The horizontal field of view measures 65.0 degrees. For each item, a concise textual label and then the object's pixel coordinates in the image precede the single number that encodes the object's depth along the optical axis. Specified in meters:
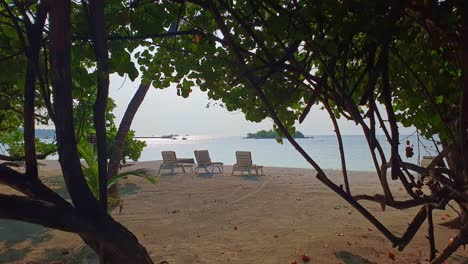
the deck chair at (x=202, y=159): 17.94
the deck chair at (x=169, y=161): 17.84
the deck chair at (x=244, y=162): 16.77
